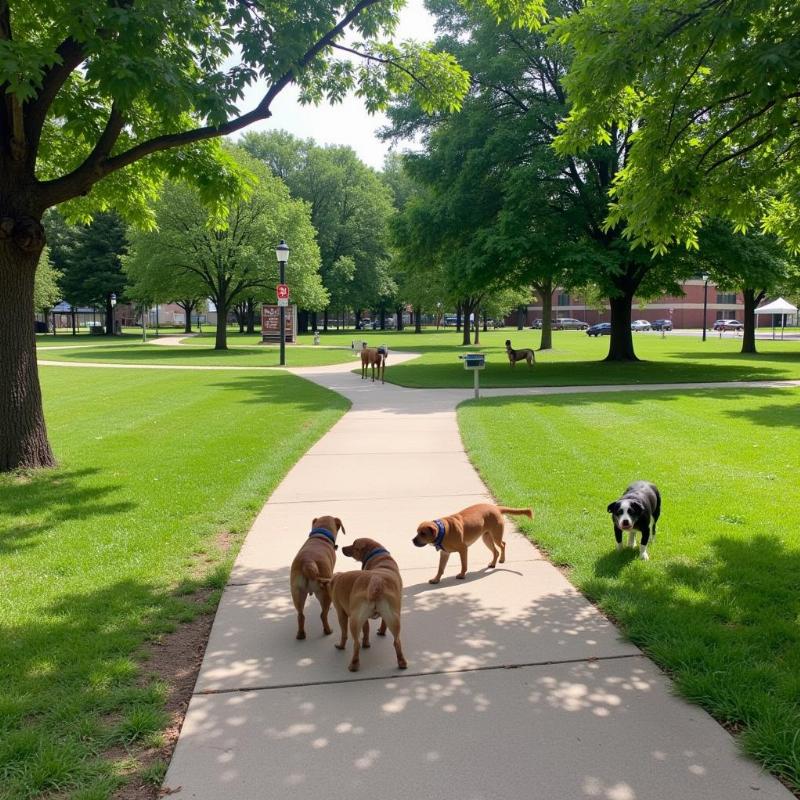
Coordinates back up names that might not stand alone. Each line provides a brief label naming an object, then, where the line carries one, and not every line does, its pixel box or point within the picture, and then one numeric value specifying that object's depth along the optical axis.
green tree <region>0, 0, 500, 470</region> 6.15
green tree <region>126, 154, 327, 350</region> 37.56
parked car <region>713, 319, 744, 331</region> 74.82
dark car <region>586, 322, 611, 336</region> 69.44
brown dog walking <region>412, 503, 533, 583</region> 4.50
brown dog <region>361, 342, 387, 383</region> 20.06
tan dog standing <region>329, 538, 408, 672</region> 3.58
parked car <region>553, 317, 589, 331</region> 95.69
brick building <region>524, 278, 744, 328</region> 91.06
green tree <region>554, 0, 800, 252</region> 5.10
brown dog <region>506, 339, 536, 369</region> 24.84
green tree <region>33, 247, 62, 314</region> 48.36
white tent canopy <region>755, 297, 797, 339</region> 50.72
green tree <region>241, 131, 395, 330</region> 66.25
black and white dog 5.13
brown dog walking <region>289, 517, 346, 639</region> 4.02
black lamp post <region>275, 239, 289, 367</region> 24.55
